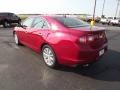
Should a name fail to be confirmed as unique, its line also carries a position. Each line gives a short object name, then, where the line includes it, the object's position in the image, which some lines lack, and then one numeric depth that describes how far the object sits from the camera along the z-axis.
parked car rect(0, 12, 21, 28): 9.50
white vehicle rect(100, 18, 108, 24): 18.43
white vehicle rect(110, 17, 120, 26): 16.56
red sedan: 2.25
